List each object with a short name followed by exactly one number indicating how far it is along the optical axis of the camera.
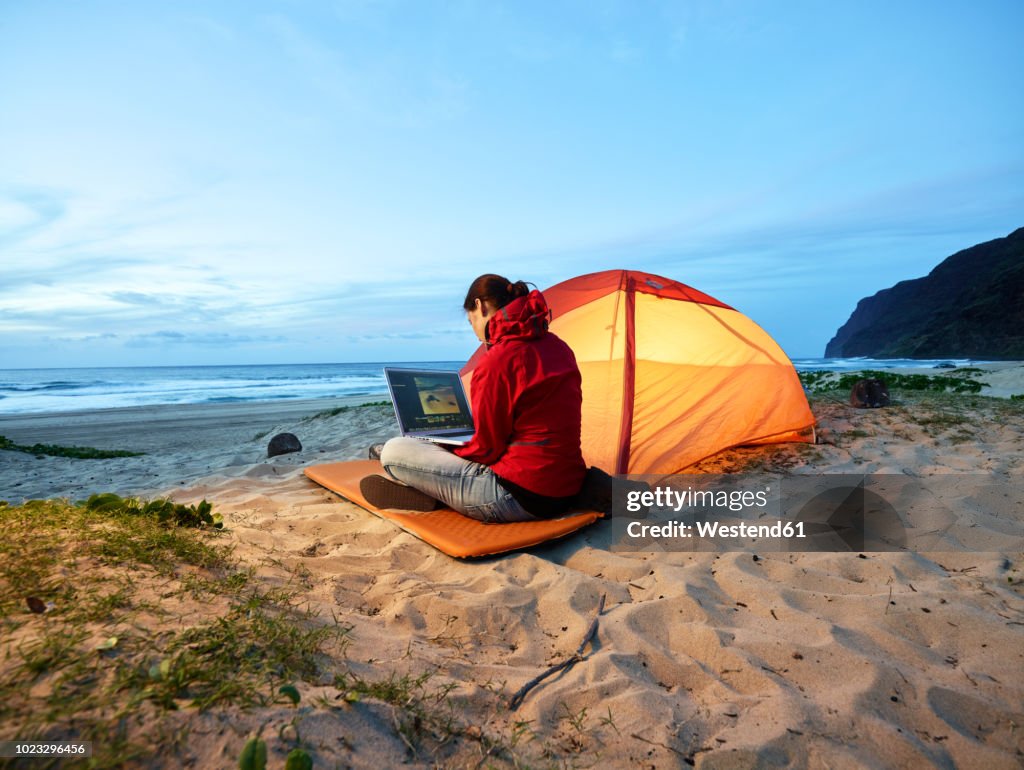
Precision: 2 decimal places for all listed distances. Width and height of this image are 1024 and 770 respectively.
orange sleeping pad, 3.26
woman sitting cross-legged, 3.36
